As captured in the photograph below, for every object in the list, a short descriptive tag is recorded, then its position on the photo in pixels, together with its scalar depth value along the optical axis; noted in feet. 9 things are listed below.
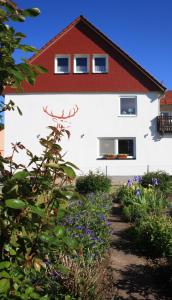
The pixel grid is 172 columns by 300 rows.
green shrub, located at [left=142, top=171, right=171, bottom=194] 49.91
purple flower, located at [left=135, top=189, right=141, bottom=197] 35.13
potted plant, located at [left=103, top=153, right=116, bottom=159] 85.40
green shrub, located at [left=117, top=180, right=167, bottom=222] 31.07
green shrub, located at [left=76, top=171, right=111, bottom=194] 50.62
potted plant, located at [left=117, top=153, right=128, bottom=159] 85.71
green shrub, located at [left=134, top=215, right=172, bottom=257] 21.63
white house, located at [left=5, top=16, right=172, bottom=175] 85.35
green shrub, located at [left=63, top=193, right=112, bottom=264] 18.54
